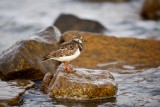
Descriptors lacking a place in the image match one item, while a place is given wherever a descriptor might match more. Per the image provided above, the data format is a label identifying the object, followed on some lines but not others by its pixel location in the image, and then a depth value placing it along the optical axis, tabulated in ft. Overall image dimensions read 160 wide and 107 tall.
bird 52.75
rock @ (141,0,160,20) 115.85
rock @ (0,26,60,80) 58.49
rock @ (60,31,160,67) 68.90
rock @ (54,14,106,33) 100.17
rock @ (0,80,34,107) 47.70
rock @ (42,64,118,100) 50.72
